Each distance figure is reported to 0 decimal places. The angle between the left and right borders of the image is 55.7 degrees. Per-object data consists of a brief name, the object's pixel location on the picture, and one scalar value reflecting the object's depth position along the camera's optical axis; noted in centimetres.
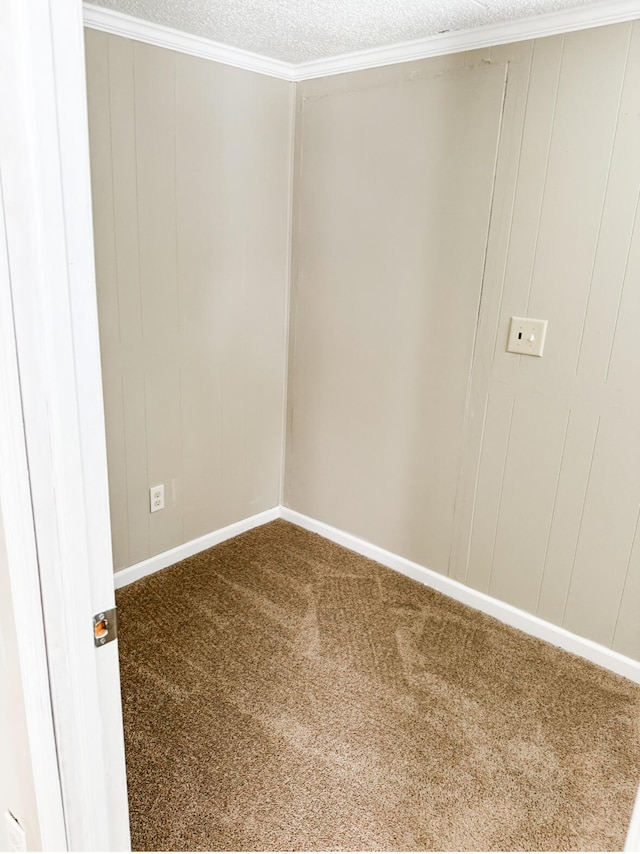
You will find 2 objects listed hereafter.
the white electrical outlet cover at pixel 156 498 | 255
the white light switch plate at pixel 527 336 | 211
